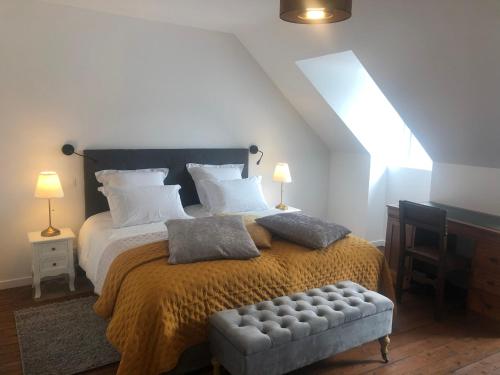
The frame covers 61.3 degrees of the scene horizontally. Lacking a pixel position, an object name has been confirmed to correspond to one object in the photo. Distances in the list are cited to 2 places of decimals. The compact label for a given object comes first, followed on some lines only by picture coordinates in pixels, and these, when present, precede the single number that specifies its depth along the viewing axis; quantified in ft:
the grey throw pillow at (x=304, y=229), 8.96
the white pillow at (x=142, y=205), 10.54
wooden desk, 9.56
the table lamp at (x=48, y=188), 10.37
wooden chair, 9.45
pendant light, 5.58
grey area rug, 7.68
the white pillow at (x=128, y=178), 11.41
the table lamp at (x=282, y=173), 14.02
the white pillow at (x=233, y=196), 12.17
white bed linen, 9.07
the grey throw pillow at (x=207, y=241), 7.95
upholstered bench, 6.43
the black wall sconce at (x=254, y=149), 14.43
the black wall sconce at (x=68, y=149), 11.29
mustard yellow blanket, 6.77
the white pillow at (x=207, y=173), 12.71
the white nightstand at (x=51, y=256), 10.28
